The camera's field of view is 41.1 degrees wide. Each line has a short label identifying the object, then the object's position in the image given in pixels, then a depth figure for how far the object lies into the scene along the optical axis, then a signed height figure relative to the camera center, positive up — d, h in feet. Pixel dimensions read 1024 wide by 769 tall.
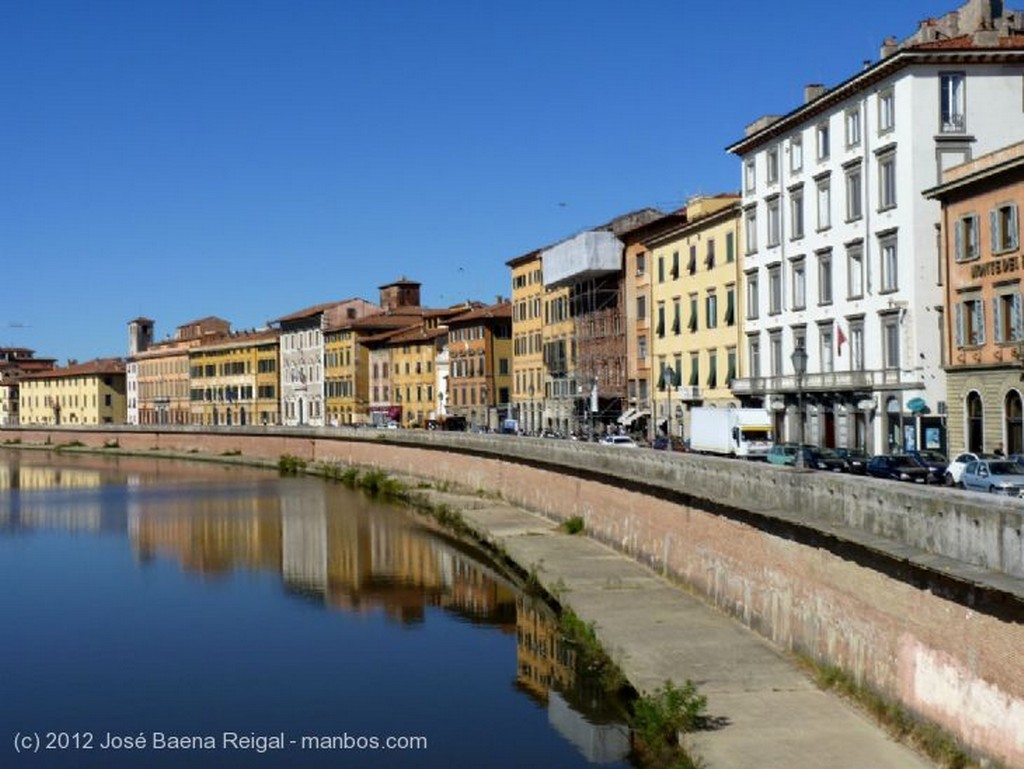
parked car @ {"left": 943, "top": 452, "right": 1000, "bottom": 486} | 115.65 -5.75
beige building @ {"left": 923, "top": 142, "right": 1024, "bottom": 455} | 138.62 +10.38
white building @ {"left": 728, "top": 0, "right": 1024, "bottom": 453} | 163.02 +23.30
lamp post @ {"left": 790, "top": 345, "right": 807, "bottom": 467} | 86.48 +2.77
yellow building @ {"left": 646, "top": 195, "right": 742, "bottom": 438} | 218.79 +16.35
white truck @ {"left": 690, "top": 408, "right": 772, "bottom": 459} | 171.53 -3.58
